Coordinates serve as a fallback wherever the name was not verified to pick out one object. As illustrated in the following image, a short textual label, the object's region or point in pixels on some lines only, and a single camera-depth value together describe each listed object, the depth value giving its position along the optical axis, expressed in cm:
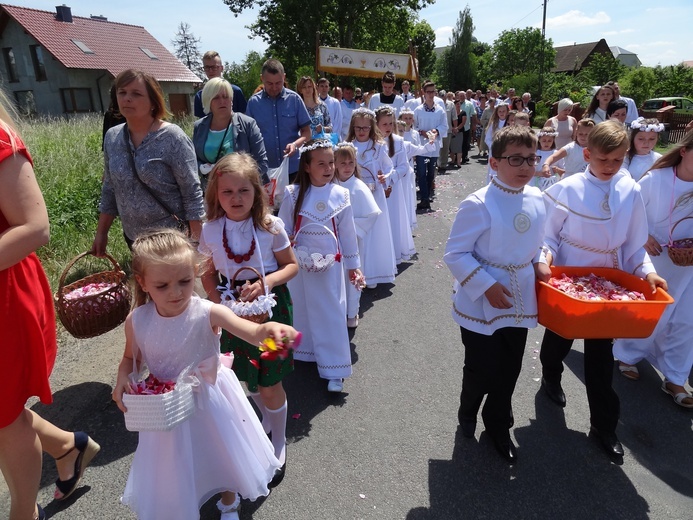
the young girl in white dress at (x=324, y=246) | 362
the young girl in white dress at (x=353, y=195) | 455
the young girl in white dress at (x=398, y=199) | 656
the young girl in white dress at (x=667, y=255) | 344
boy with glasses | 265
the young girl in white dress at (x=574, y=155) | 580
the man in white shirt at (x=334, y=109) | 945
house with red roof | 3127
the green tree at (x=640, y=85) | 3002
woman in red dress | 187
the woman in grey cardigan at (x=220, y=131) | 422
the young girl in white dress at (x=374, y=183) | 572
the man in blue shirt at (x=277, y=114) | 521
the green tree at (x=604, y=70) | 3600
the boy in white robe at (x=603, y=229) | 291
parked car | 2642
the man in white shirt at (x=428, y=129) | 955
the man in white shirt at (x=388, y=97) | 995
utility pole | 3469
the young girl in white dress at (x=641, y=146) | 449
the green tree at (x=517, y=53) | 6475
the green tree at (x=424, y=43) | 5519
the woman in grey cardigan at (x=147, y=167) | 309
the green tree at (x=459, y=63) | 6662
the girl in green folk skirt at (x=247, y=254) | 267
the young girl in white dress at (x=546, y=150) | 679
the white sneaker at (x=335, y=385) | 362
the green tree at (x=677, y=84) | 3209
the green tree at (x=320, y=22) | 2958
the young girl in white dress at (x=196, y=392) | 208
